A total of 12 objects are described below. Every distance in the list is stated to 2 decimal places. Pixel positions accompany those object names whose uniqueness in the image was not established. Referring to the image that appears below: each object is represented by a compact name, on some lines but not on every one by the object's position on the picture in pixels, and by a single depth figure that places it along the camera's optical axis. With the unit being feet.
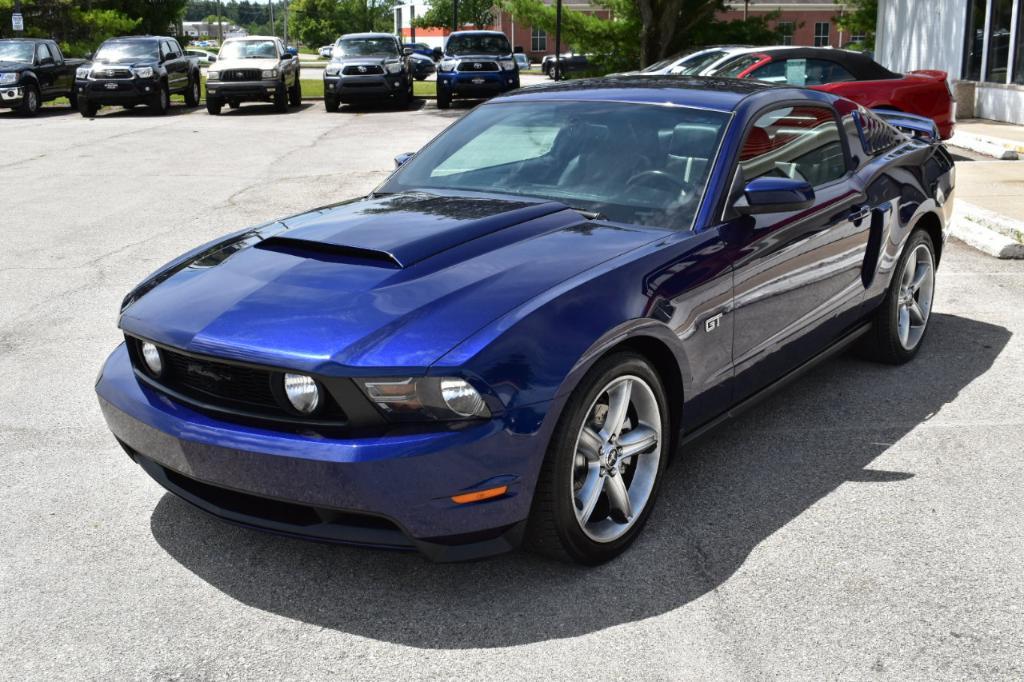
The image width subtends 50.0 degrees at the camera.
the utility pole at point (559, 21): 87.25
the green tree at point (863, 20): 109.81
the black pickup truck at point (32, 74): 78.33
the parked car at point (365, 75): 81.76
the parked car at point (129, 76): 78.43
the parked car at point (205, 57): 202.18
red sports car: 41.04
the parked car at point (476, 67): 84.99
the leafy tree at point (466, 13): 246.06
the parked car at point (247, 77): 80.69
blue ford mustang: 10.30
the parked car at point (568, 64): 159.86
